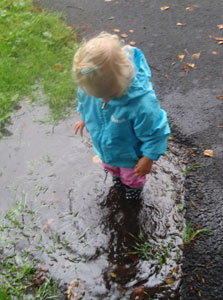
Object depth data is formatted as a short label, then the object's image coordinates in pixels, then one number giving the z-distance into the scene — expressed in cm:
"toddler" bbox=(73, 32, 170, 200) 141
